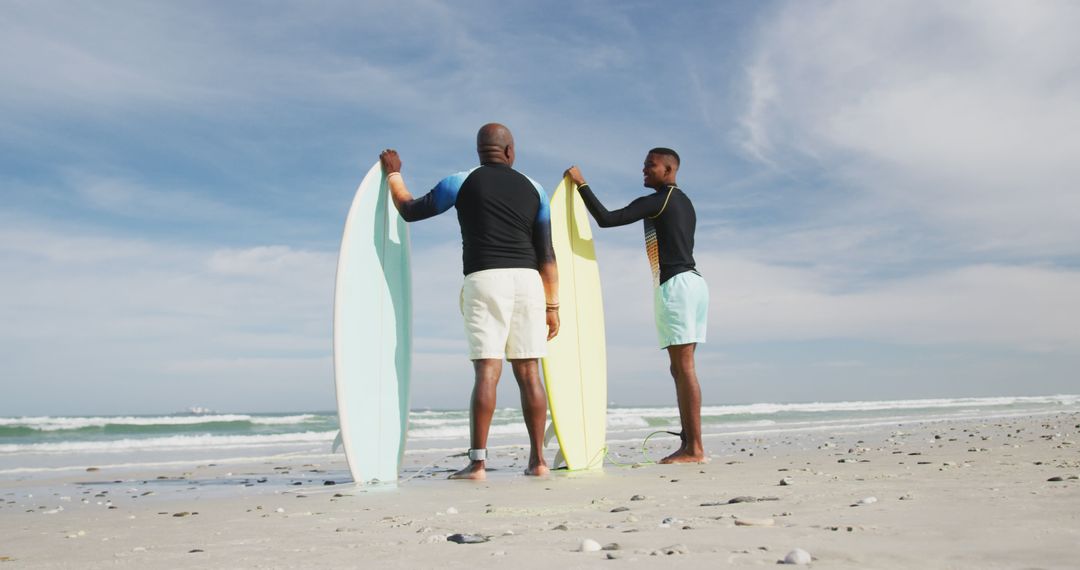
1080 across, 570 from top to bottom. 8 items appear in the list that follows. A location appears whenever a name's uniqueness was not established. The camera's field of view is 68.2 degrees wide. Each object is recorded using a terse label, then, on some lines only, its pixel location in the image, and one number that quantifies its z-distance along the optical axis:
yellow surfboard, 5.10
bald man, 4.38
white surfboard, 4.59
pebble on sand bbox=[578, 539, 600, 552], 2.09
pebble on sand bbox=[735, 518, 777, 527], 2.36
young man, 4.99
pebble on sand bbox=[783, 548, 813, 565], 1.80
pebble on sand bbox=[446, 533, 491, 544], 2.31
